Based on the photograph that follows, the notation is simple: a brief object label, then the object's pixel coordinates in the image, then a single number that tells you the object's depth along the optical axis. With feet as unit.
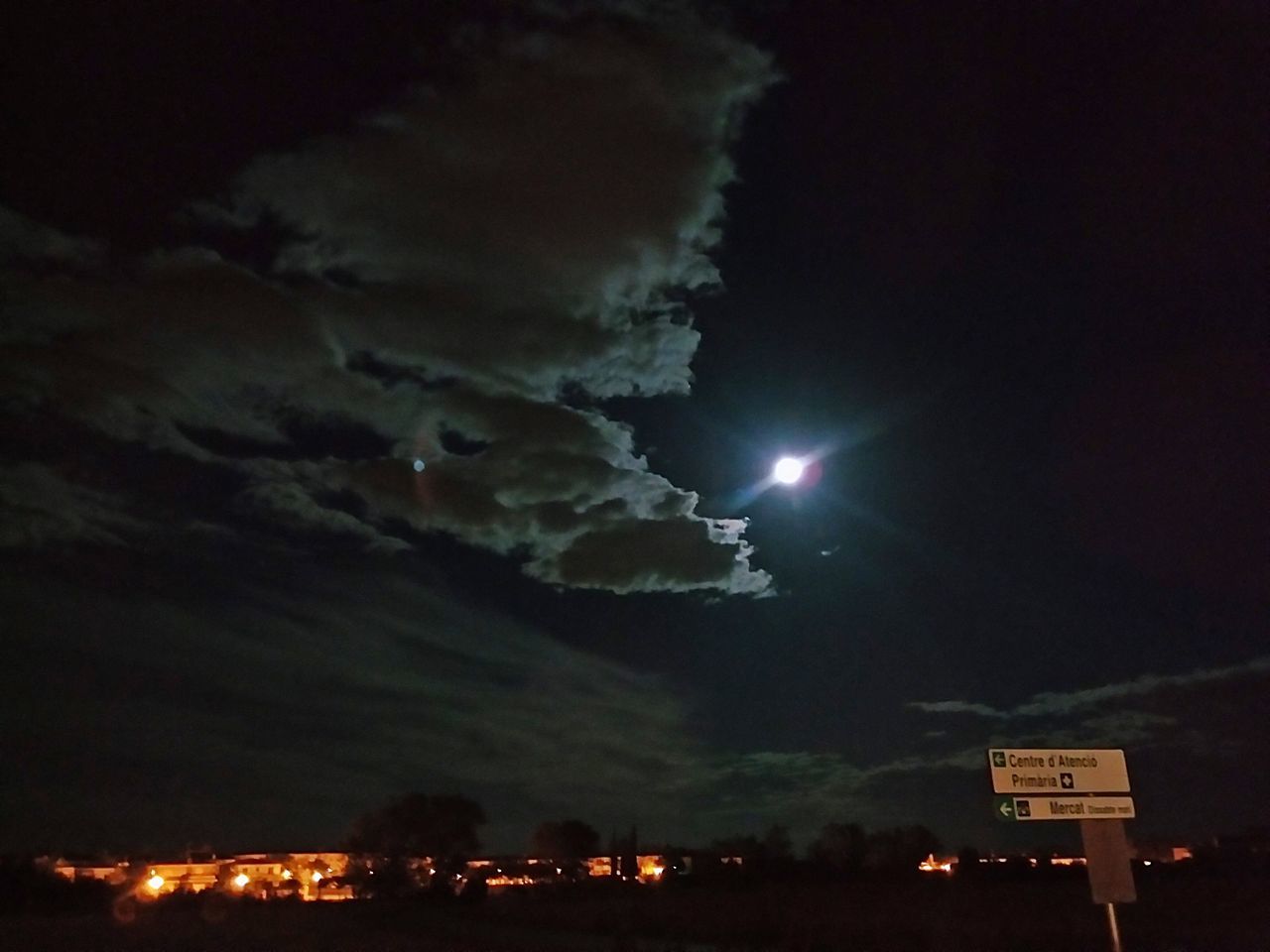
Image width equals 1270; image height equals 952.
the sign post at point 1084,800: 48.15
